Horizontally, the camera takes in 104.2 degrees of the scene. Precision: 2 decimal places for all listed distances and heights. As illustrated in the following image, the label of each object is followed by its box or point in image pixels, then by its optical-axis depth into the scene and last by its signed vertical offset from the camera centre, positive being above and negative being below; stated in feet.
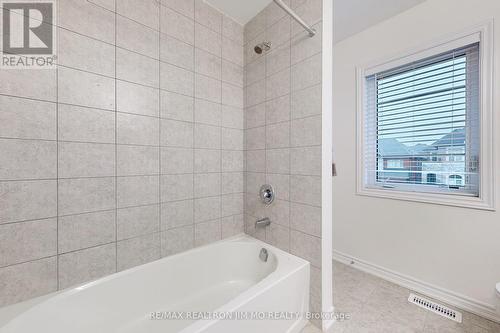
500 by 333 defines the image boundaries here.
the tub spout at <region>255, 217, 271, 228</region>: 5.57 -1.60
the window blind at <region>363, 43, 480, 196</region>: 5.09 +1.24
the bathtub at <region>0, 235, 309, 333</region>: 3.14 -2.66
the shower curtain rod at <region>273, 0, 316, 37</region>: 3.58 +3.10
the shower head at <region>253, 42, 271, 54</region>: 5.18 +3.32
